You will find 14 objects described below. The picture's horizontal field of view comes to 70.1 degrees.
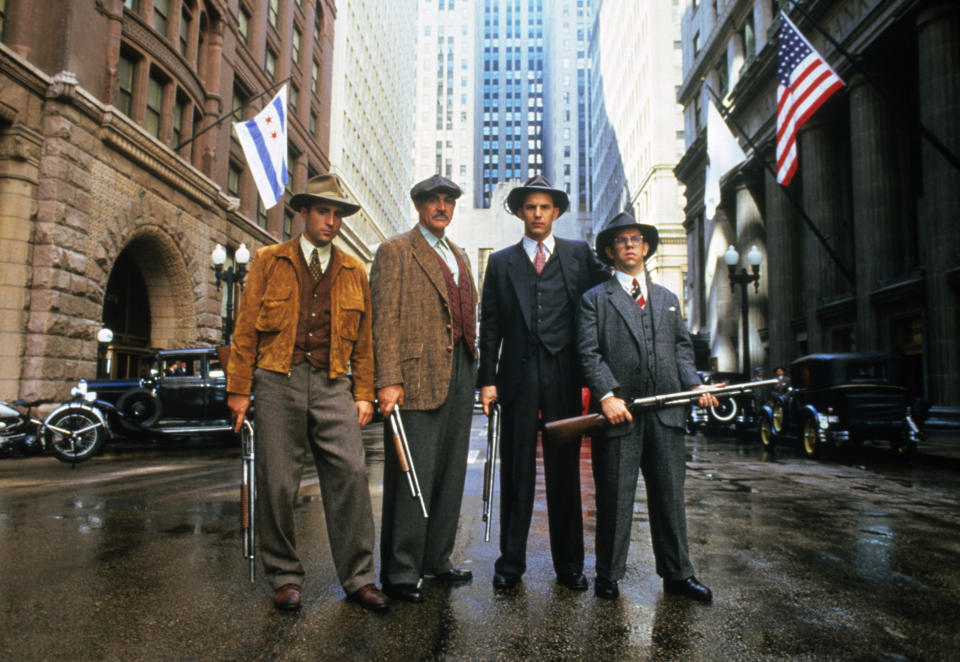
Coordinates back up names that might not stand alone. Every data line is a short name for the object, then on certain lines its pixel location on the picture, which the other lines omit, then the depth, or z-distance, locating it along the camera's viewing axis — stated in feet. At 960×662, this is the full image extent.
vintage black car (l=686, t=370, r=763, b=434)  66.28
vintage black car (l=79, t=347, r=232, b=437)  48.03
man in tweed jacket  12.93
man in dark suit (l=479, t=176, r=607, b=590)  13.25
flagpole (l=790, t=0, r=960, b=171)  48.60
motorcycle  37.29
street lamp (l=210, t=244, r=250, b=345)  60.19
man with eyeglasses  12.60
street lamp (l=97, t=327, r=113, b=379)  68.11
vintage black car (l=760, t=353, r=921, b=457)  41.99
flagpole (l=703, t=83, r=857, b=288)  68.18
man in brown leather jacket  12.03
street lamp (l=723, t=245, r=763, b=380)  70.74
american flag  50.75
